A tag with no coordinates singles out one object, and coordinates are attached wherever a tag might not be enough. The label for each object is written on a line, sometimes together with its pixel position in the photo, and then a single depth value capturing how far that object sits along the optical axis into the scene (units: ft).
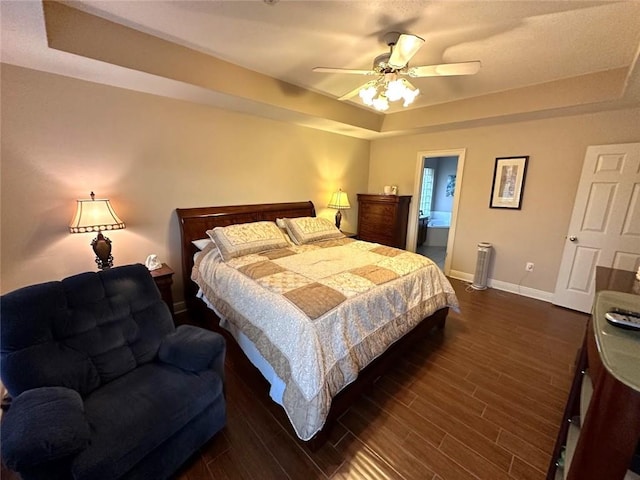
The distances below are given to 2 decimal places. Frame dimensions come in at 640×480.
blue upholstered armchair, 3.31
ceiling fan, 6.01
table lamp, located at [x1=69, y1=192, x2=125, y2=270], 6.79
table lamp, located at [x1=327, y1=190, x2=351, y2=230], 14.32
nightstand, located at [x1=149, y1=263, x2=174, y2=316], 7.93
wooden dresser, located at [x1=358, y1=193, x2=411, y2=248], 14.85
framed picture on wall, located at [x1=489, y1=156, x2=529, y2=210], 11.80
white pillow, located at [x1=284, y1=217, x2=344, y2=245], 10.81
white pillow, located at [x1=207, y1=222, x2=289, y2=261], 8.63
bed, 4.94
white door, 9.50
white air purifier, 12.73
